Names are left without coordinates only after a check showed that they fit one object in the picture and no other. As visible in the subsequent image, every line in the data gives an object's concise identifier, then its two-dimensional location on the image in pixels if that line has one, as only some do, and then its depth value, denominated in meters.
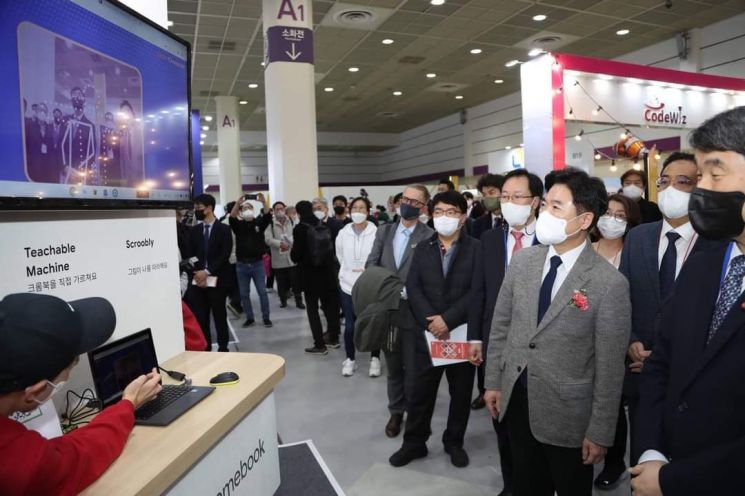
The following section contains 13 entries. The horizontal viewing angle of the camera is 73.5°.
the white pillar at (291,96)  6.81
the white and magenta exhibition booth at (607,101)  5.79
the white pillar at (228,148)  13.39
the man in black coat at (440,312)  2.82
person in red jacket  0.92
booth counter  1.16
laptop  1.40
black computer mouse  1.70
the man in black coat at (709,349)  1.09
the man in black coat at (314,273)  5.04
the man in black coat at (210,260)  4.69
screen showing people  1.26
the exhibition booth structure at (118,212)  1.26
